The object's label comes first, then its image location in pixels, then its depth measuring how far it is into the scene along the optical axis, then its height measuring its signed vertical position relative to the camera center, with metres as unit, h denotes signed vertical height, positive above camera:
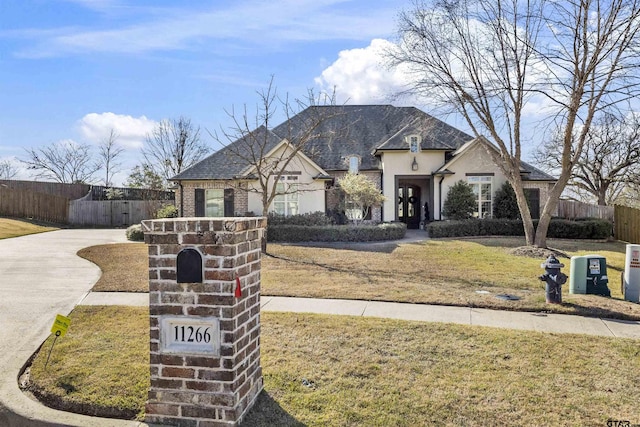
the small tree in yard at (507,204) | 21.03 +0.02
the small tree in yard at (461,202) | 21.03 +0.12
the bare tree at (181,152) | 39.34 +4.93
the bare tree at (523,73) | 13.21 +4.50
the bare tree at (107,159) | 42.45 +4.53
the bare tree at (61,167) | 40.19 +3.68
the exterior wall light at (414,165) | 22.03 +2.00
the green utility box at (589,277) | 8.18 -1.37
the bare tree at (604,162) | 28.77 +2.91
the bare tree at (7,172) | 43.84 +3.40
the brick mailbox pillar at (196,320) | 3.31 -0.89
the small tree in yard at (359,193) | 18.39 +0.49
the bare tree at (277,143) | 20.62 +3.20
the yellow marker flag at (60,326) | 4.54 -1.26
